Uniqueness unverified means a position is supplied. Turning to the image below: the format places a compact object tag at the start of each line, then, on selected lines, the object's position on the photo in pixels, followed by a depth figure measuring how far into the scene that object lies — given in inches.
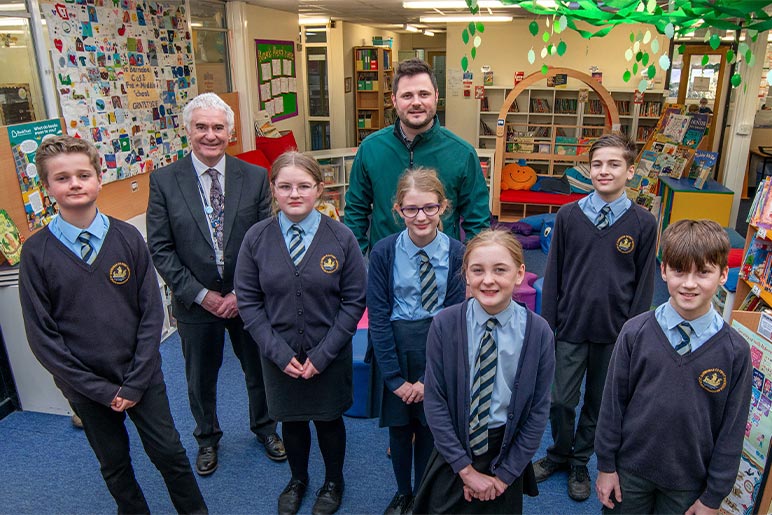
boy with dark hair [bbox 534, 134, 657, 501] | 91.4
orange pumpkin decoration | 307.7
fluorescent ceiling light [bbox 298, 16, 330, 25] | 346.9
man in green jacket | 93.5
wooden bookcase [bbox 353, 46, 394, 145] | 419.8
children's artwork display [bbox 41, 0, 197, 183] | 141.6
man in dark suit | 95.2
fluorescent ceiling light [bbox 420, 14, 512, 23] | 316.6
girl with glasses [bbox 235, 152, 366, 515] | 84.6
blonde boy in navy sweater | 75.7
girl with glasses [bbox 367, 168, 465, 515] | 82.7
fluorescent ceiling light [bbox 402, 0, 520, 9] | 243.2
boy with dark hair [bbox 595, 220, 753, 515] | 64.6
